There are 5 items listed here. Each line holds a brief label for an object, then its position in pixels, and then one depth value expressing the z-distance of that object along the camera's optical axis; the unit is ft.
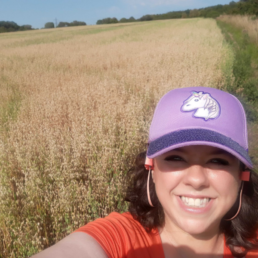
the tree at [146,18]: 281.33
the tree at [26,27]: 226.17
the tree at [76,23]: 261.24
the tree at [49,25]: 268.41
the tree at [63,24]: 261.32
